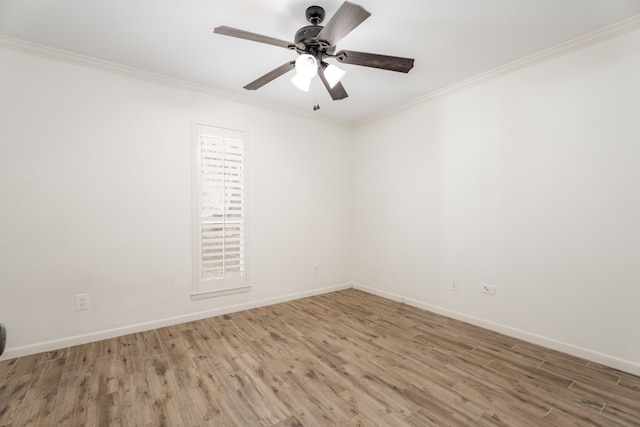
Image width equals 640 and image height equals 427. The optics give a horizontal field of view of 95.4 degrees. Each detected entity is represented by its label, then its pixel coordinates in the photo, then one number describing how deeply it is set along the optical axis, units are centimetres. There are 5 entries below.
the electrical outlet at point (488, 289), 287
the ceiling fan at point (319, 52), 176
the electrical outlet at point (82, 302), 255
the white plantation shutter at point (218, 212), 315
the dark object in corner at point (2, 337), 94
